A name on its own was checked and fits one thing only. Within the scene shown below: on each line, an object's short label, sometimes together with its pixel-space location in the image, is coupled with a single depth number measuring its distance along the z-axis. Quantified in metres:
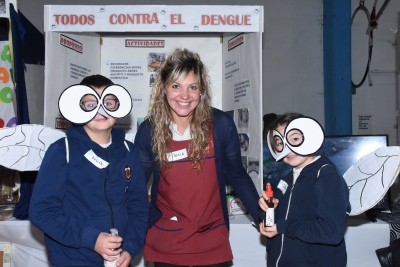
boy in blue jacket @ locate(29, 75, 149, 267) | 1.67
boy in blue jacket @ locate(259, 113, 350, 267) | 1.72
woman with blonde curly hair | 2.02
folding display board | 2.97
